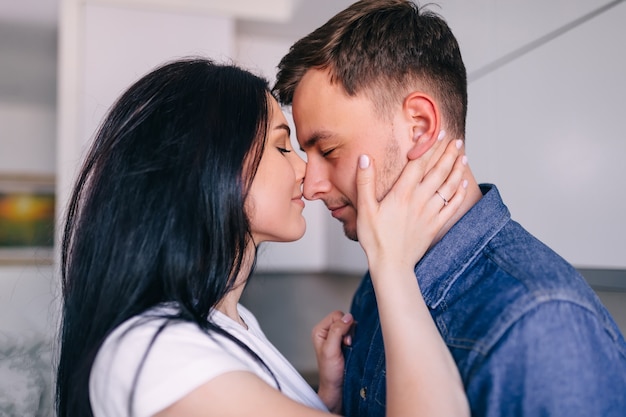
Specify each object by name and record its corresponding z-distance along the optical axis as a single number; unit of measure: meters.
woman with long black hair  0.73
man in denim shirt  0.70
